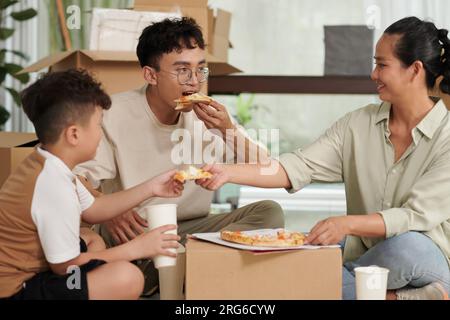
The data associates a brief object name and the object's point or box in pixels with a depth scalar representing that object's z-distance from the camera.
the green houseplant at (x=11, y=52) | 4.23
